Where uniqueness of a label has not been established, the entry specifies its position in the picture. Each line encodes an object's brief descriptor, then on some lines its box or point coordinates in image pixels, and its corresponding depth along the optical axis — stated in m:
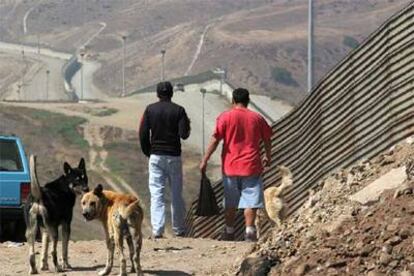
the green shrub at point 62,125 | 182.12
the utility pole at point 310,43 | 53.28
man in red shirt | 23.89
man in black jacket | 25.03
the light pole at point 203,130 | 156.27
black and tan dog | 21.05
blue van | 28.48
